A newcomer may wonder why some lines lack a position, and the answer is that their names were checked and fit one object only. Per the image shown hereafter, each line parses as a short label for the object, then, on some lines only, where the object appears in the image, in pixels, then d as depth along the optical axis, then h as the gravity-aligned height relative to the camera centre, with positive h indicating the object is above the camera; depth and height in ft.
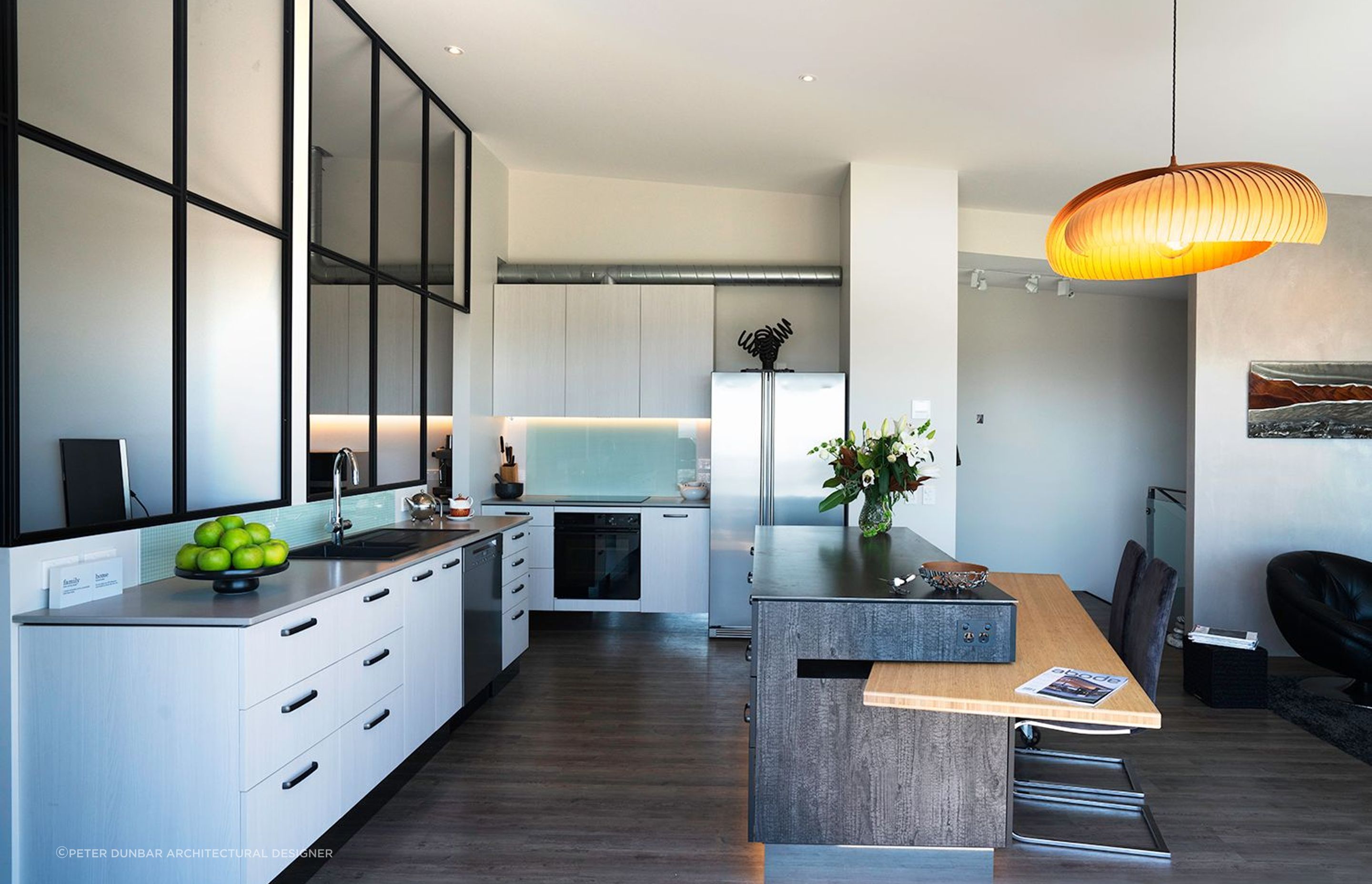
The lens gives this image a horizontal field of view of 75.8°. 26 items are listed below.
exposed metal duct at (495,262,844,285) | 20.86 +3.91
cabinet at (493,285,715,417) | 21.12 +2.16
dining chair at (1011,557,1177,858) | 10.20 -2.78
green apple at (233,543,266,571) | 8.73 -1.22
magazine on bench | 7.46 -2.18
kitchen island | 9.16 -3.42
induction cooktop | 20.94 -1.51
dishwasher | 13.71 -2.92
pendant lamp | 7.48 +2.02
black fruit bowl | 8.60 -1.40
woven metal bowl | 9.11 -1.45
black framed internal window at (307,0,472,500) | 13.06 +3.06
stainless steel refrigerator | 19.67 -0.49
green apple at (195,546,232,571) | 8.58 -1.22
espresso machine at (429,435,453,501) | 18.02 -0.69
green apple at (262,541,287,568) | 9.00 -1.21
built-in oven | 20.35 -2.65
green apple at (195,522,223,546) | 8.90 -1.00
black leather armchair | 15.06 -3.11
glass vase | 13.52 -1.21
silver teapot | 15.43 -1.21
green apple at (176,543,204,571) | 8.69 -1.19
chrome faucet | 12.48 -0.89
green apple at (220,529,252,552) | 8.82 -1.04
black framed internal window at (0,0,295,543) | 8.34 +2.12
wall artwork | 18.44 +0.83
